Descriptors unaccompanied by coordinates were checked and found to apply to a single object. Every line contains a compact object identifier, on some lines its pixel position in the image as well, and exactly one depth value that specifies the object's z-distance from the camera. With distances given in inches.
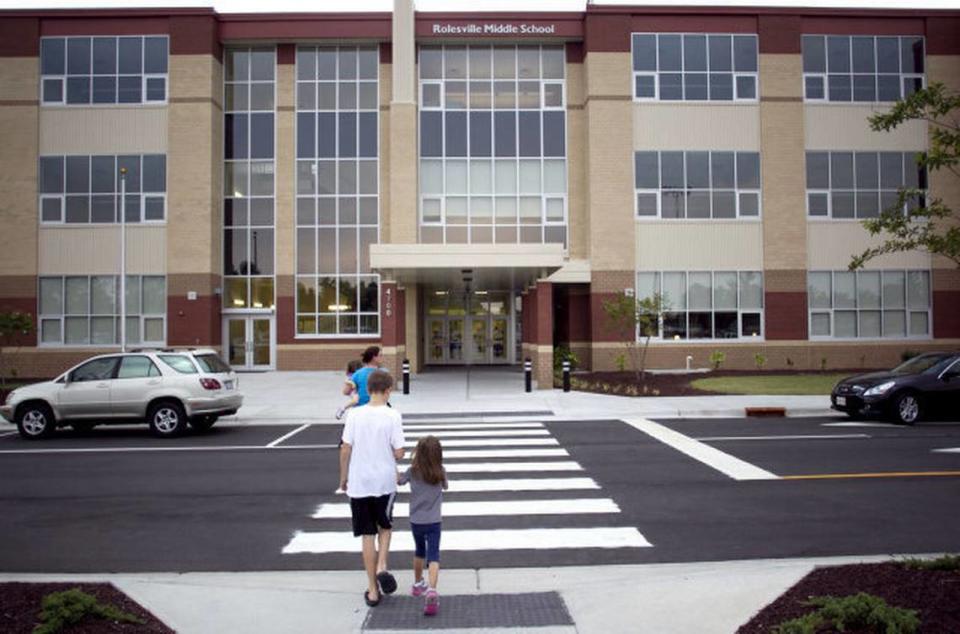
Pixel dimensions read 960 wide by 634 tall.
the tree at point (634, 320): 932.0
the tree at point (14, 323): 879.7
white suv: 585.0
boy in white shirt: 221.9
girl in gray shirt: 218.5
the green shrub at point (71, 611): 184.4
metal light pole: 991.9
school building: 1138.7
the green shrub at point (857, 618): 174.6
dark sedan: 613.0
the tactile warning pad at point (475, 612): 204.5
